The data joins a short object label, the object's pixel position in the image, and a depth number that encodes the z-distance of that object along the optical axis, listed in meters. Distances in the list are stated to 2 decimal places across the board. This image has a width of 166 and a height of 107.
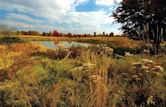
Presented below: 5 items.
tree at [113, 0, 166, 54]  4.69
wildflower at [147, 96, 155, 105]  1.74
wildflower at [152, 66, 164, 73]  1.99
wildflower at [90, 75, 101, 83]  1.60
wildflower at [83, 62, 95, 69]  1.90
